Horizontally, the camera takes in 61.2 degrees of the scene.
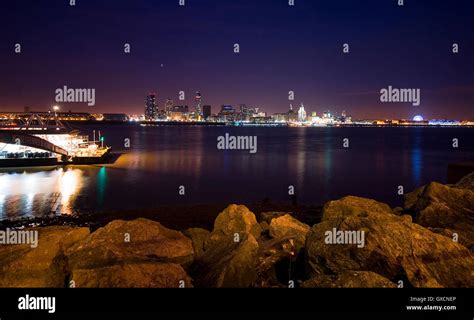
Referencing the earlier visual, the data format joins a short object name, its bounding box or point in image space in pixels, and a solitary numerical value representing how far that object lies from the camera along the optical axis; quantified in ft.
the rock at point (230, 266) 30.55
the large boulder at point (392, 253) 29.66
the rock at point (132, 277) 28.50
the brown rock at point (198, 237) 41.26
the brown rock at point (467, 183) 53.93
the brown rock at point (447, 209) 42.50
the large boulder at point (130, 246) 32.19
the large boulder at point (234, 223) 42.73
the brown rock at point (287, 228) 41.81
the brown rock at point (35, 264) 29.63
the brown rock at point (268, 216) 55.39
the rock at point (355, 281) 26.68
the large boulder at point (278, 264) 33.86
